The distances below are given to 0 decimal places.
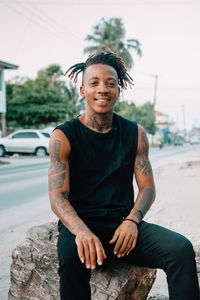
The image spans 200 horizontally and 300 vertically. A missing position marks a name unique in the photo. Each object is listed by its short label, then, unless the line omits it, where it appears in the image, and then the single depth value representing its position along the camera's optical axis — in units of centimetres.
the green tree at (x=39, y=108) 2891
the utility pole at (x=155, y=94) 4934
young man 192
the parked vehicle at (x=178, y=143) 5375
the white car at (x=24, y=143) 2133
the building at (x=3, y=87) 2415
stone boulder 218
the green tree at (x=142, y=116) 5516
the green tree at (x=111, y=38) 3359
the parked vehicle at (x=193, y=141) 6368
